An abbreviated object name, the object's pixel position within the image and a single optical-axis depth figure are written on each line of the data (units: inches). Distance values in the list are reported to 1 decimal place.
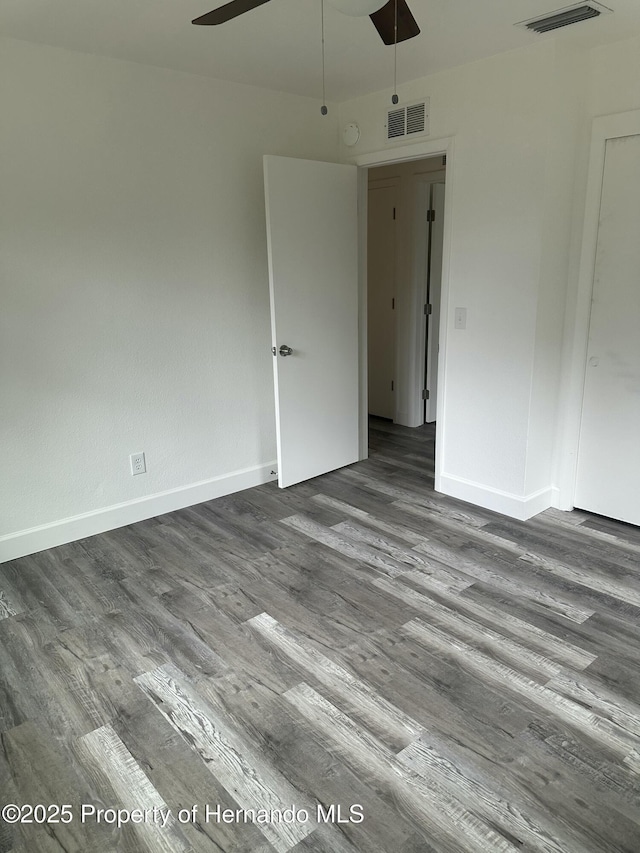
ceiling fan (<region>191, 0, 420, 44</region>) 68.2
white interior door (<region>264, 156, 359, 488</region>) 141.5
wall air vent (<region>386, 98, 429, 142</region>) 135.6
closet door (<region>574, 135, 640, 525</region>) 119.7
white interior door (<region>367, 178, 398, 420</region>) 203.6
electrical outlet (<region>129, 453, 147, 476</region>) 135.3
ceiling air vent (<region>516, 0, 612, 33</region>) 98.2
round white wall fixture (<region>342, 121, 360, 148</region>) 151.9
